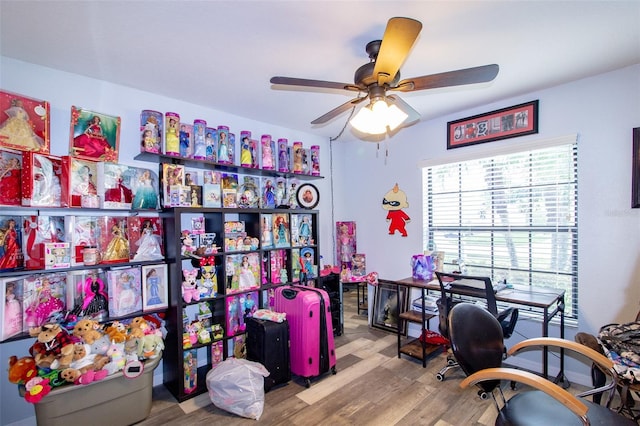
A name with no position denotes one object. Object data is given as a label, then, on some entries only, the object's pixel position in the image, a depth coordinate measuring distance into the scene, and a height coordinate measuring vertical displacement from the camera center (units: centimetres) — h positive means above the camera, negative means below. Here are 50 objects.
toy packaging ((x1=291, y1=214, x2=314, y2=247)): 323 -24
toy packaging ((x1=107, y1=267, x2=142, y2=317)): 214 -59
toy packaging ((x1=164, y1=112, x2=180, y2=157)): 240 +62
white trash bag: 204 -127
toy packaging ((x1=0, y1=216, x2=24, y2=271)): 185 -19
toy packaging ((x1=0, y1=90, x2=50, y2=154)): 186 +59
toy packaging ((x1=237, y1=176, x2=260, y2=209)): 294 +17
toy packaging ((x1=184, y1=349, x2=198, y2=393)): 230 -127
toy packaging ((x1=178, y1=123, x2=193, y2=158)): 254 +61
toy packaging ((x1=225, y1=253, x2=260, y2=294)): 269 -59
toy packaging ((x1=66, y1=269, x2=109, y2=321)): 203 -58
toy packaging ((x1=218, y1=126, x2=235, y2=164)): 274 +59
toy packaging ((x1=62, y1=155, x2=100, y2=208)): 202 +21
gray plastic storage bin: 171 -119
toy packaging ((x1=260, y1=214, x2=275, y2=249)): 292 -22
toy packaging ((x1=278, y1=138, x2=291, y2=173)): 323 +59
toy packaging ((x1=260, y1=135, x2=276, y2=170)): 308 +60
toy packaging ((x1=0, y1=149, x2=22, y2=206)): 184 +23
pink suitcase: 244 -106
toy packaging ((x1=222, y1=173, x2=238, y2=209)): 279 +19
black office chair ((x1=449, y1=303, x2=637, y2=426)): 127 -79
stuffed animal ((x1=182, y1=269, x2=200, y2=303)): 239 -63
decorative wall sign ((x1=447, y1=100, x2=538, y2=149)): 266 +78
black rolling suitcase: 236 -114
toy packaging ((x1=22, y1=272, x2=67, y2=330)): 188 -57
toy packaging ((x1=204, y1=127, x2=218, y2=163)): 267 +61
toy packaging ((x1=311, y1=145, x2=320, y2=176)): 343 +56
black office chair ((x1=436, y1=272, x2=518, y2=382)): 227 -82
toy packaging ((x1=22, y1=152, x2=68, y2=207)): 187 +21
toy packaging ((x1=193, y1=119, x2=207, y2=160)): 257 +61
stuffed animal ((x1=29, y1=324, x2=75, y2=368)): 172 -81
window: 254 -11
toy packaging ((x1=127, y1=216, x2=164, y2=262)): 230 -23
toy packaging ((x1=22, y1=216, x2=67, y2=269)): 190 -17
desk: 215 -74
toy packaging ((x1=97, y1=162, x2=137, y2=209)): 218 +20
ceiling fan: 124 +68
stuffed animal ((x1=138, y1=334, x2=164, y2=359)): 204 -95
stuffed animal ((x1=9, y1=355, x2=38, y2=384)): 166 -90
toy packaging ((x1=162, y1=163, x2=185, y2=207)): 242 +26
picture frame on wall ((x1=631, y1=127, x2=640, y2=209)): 215 +23
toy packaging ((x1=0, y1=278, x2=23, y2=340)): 176 -58
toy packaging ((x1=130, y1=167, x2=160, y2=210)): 234 +17
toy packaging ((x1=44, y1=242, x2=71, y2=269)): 190 -28
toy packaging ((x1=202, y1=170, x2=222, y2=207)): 265 +18
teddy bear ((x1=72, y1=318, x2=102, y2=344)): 185 -76
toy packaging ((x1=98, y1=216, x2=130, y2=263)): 217 -21
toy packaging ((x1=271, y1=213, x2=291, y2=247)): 307 -22
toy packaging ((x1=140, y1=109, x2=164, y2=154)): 232 +63
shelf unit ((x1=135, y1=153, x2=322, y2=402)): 229 -59
